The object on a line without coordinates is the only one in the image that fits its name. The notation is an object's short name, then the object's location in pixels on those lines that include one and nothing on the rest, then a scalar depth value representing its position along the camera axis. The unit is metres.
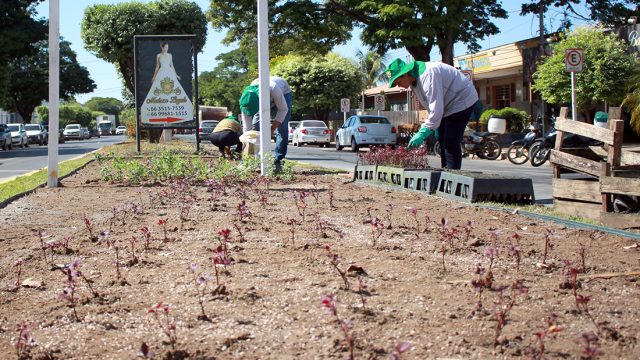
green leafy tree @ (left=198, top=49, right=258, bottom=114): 89.94
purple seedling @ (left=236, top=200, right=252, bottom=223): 6.22
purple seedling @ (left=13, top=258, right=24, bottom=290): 4.29
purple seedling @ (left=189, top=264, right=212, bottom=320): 3.54
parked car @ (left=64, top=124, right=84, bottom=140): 76.03
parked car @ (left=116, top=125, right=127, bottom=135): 116.38
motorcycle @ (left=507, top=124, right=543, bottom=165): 19.78
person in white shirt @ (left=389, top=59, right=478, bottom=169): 8.69
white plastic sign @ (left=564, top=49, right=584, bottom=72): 16.69
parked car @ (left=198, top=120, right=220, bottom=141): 42.22
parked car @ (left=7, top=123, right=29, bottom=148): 43.50
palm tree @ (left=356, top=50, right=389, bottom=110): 77.78
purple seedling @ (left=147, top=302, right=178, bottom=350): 3.13
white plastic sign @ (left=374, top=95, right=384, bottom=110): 35.19
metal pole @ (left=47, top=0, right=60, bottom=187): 10.93
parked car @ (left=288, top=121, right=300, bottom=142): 43.86
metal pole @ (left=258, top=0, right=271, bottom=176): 11.30
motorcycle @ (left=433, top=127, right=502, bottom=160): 22.33
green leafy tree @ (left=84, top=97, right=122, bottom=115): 186.38
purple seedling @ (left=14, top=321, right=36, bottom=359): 3.09
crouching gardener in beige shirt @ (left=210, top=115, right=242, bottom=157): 16.19
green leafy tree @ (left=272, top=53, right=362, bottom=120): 53.88
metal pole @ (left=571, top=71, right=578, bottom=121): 16.87
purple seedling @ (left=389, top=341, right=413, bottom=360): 2.52
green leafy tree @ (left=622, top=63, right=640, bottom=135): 20.78
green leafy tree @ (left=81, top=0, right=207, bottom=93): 34.84
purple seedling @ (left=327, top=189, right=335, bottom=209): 7.43
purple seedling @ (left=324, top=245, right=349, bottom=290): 3.87
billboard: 20.08
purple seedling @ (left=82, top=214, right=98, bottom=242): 5.70
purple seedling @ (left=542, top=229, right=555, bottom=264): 4.55
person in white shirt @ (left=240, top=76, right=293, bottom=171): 12.03
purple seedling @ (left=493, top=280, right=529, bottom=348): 3.07
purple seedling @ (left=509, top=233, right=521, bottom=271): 4.34
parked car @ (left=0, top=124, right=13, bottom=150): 39.59
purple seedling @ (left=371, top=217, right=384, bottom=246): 5.08
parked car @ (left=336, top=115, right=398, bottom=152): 29.67
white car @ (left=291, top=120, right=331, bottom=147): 39.22
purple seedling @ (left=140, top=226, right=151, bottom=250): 5.08
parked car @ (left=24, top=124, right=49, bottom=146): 50.53
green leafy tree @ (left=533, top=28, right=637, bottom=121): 25.20
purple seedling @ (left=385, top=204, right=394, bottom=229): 5.89
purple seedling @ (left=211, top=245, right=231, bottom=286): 4.04
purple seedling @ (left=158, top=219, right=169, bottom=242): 5.38
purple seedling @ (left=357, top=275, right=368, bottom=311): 3.52
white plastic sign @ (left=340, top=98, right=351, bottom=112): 39.81
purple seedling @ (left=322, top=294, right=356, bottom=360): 2.81
